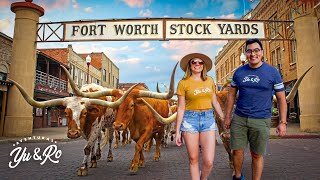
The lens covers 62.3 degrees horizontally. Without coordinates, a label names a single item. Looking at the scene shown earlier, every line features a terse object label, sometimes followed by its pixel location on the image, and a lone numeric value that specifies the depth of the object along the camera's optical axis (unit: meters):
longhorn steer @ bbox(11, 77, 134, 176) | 5.21
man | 3.58
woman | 3.48
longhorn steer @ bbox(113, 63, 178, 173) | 5.40
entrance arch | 13.60
